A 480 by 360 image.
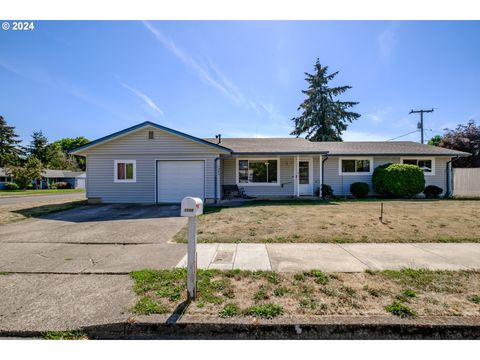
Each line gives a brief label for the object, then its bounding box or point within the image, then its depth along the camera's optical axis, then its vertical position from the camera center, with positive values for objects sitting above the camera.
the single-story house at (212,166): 12.55 +0.66
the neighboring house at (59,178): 40.18 -0.03
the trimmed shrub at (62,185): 41.44 -1.26
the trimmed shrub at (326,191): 14.69 -0.87
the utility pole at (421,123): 27.81 +6.26
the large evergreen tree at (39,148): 50.66 +6.42
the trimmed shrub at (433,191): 15.06 -0.92
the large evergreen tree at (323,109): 31.75 +9.05
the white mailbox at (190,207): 2.92 -0.36
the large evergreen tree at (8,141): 49.31 +7.81
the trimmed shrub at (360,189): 14.73 -0.77
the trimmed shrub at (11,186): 34.84 -1.17
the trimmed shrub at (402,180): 14.15 -0.21
